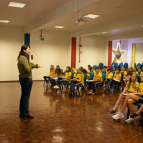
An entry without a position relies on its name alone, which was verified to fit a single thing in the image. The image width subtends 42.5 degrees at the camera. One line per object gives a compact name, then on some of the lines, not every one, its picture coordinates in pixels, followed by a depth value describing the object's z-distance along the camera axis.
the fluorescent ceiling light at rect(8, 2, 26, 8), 6.23
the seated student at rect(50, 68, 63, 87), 8.20
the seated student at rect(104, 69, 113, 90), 8.08
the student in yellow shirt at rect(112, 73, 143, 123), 4.06
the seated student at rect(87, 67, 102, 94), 7.33
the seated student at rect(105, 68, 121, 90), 7.73
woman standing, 3.92
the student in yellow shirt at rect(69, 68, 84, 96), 6.87
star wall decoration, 14.93
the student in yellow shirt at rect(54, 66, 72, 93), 7.46
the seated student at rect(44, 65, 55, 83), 8.99
